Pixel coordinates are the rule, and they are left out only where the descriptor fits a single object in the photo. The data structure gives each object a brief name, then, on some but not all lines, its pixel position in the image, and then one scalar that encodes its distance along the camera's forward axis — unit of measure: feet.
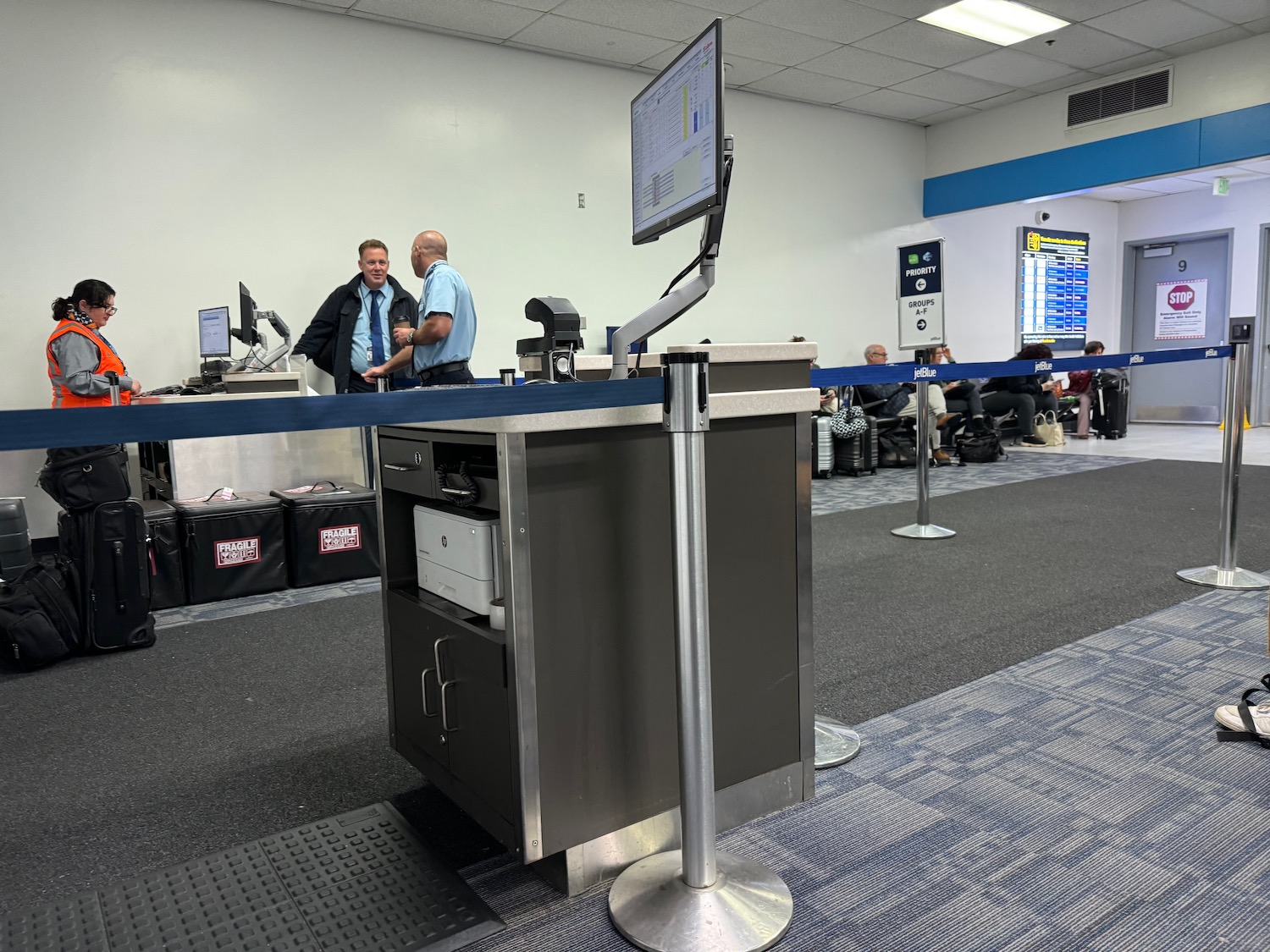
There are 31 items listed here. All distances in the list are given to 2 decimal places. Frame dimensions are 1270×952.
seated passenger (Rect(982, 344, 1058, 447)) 28.58
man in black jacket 15.48
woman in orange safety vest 13.12
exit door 35.06
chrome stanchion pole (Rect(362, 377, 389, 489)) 15.42
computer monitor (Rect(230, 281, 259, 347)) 15.24
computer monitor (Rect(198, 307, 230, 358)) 15.97
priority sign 15.03
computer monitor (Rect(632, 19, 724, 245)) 4.73
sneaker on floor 6.68
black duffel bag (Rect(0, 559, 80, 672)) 9.72
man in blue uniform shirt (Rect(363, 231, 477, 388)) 11.45
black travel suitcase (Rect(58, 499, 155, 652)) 10.25
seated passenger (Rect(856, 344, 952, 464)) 24.97
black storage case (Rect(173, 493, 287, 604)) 12.60
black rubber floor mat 4.75
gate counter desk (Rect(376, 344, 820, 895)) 4.92
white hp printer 5.33
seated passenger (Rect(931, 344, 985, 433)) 26.40
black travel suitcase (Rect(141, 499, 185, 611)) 12.33
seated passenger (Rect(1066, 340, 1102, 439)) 31.27
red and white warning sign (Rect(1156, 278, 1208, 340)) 35.65
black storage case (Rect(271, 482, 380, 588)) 13.26
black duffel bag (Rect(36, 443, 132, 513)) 10.18
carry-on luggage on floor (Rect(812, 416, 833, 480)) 23.67
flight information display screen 34.50
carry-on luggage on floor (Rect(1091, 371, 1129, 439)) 31.53
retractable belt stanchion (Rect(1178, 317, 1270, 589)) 11.00
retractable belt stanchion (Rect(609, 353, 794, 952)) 4.54
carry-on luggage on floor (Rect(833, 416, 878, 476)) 24.13
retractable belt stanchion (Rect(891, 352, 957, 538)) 14.65
